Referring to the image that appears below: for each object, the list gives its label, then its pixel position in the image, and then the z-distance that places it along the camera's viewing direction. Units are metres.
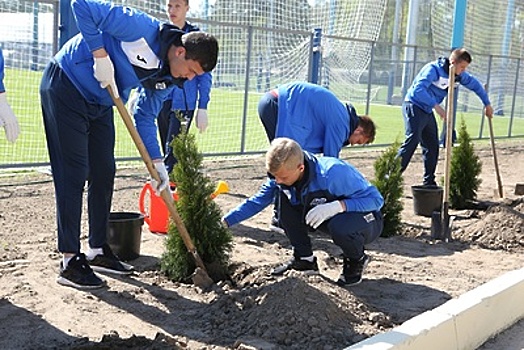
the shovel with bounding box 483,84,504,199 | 9.05
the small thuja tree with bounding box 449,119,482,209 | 8.35
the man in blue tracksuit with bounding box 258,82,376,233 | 5.47
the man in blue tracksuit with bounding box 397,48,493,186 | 8.27
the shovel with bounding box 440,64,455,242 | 6.79
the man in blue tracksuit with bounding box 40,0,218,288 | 4.18
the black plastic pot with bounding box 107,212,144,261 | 5.22
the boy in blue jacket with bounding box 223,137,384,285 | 4.47
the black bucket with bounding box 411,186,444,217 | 7.94
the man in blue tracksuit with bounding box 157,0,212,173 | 7.00
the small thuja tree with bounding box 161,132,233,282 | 4.87
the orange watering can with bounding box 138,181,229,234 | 6.14
